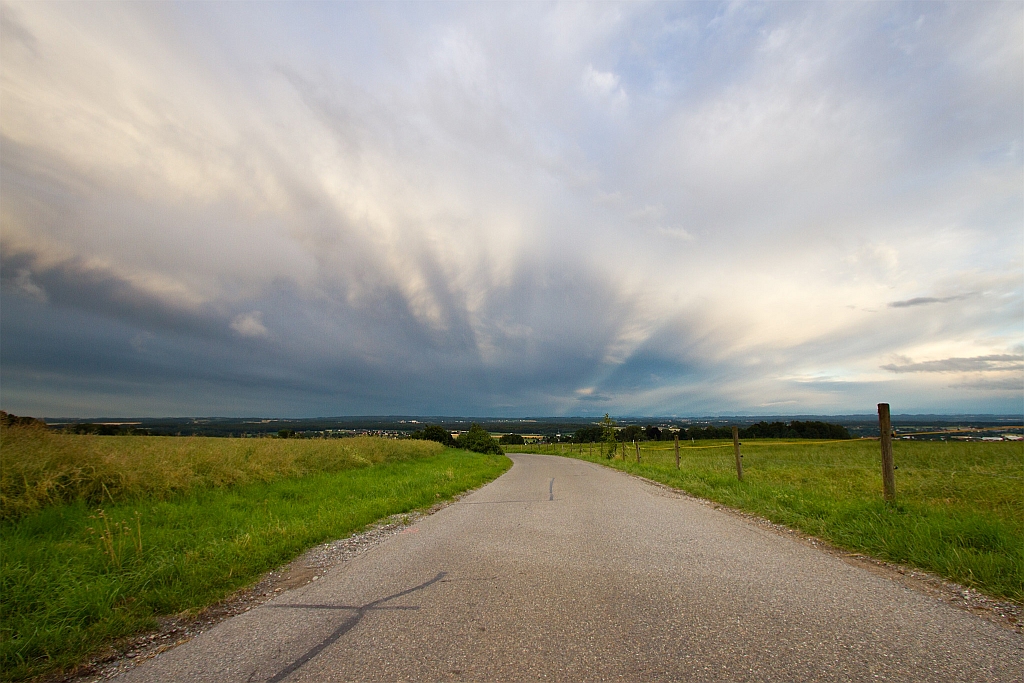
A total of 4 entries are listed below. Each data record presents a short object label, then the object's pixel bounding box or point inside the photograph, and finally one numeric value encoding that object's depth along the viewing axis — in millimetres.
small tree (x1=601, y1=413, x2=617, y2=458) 40469
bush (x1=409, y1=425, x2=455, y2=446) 54062
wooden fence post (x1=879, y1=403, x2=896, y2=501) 7883
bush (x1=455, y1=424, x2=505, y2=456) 55344
